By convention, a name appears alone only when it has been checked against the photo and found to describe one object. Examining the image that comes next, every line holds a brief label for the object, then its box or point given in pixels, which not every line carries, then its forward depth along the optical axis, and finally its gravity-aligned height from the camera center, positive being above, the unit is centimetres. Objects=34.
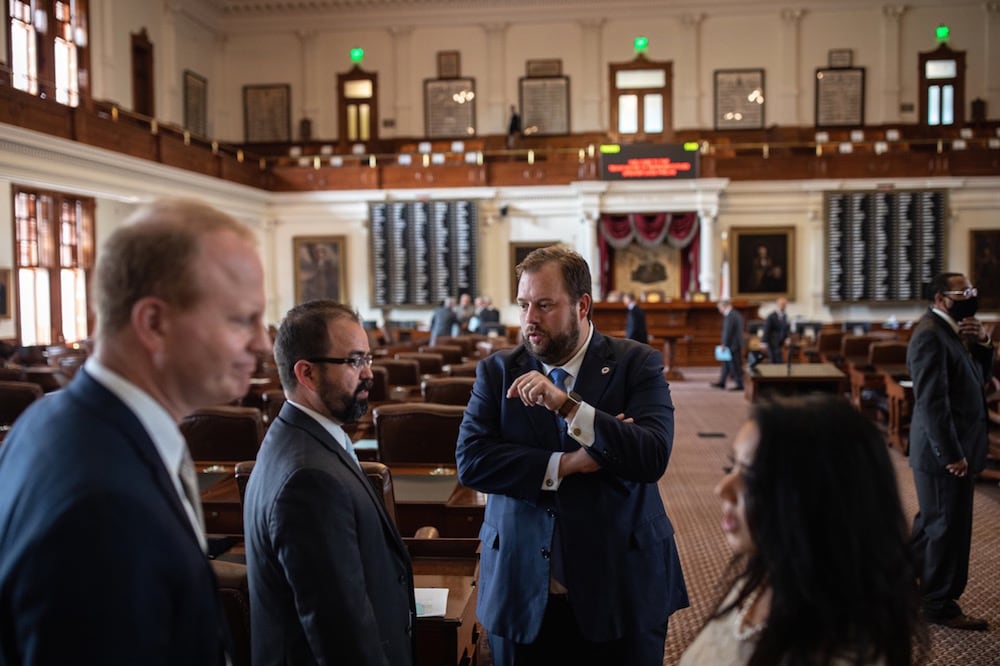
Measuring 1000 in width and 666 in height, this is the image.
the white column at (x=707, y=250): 1848 +94
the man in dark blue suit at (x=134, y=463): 95 -21
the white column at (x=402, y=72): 2267 +610
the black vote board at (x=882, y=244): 1867 +106
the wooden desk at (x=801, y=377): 716 -76
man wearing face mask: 385 -69
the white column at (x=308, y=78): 2292 +603
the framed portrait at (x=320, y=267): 1994 +68
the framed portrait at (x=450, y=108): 2261 +511
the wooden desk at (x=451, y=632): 240 -101
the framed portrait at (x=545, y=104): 2241 +514
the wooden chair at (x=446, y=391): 561 -66
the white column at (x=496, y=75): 2244 +593
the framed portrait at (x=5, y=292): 1243 +8
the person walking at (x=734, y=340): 1296 -77
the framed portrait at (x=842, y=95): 2184 +519
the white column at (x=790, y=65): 2184 +599
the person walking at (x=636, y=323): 1270 -50
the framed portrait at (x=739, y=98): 2202 +516
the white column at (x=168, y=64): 1992 +563
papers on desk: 246 -94
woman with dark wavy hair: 118 -36
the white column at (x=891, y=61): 2172 +603
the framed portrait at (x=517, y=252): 1954 +99
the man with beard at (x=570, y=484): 212 -51
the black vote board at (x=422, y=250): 1944 +103
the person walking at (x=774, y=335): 1316 -70
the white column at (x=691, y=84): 2206 +557
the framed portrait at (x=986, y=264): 1880 +58
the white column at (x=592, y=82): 2230 +570
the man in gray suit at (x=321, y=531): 162 -48
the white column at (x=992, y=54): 2161 +616
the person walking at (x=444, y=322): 1480 -51
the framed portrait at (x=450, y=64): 2259 +629
